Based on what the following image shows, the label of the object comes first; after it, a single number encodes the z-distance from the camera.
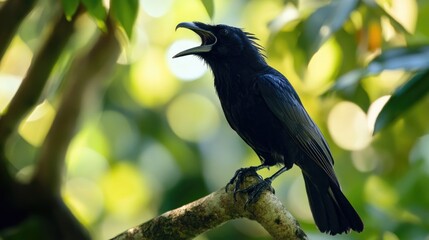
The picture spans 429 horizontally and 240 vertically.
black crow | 9.65
